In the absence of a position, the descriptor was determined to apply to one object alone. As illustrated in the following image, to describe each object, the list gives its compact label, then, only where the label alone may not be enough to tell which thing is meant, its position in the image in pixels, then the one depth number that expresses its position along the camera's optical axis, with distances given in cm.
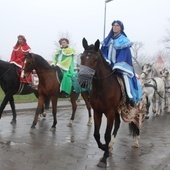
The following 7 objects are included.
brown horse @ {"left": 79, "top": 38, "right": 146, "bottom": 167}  528
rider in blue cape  610
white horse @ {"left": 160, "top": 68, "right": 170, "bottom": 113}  1421
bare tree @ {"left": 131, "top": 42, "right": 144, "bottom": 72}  6549
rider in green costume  923
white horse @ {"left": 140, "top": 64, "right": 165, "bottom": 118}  1177
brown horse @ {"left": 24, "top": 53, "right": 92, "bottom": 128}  846
